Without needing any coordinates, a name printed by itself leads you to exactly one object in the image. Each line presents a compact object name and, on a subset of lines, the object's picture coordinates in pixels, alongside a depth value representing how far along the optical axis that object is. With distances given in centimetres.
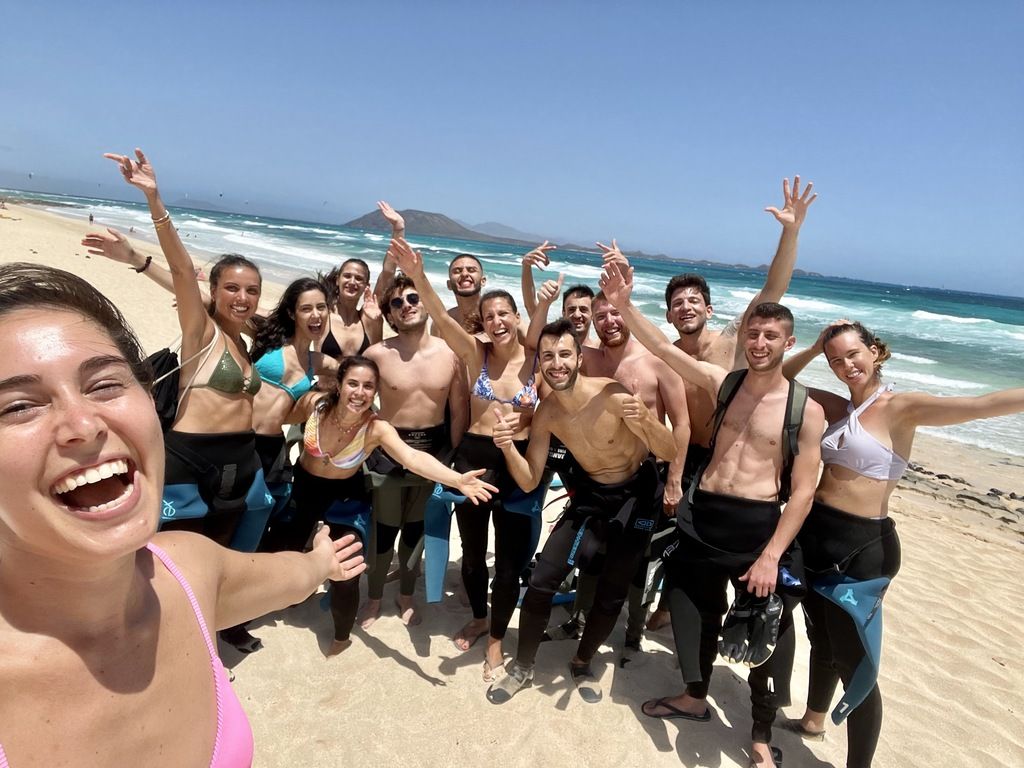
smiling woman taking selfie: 95
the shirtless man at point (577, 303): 443
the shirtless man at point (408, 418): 401
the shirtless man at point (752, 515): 304
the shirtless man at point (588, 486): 344
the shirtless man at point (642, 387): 372
